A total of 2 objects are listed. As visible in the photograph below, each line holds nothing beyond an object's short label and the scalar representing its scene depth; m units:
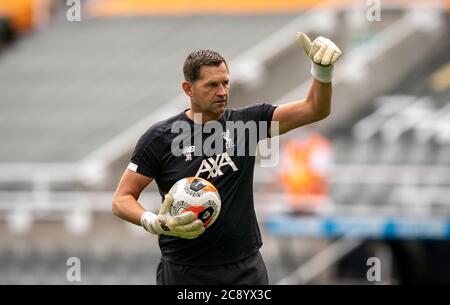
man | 13.50
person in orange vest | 27.11
